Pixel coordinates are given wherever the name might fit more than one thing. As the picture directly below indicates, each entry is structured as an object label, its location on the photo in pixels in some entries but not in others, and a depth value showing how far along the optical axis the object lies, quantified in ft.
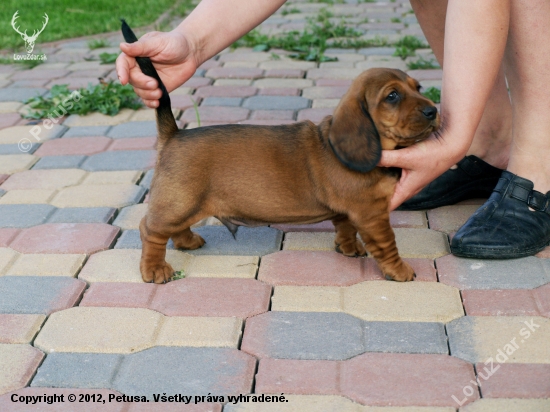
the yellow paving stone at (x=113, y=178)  13.00
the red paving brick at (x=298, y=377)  7.54
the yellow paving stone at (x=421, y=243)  10.54
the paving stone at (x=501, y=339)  8.00
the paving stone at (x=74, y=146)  14.32
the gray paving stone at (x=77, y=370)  7.73
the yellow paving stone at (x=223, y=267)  10.05
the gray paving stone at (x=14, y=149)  14.48
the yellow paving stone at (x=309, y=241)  10.88
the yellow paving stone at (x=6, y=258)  10.22
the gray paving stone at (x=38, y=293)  9.22
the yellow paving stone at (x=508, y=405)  7.11
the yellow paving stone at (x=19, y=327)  8.59
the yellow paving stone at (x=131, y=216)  11.53
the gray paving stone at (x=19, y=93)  17.42
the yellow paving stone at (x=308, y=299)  9.16
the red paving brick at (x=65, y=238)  10.73
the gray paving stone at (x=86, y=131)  15.19
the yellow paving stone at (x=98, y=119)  15.81
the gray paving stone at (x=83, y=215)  11.63
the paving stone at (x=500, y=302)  8.89
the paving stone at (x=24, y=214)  11.56
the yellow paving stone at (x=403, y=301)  8.93
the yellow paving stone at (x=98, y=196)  12.22
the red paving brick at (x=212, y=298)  9.11
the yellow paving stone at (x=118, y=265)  9.97
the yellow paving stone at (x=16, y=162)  13.65
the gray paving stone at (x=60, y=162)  13.69
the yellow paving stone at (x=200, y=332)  8.44
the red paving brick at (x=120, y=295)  9.32
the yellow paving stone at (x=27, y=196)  12.30
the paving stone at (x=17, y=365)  7.75
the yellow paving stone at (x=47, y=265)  10.07
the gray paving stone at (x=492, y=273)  9.57
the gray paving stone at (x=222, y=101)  16.46
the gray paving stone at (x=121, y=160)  13.56
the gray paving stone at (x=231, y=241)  10.77
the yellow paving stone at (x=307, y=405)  7.23
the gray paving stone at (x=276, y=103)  16.02
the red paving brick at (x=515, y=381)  7.35
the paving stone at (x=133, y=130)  15.03
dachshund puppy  9.49
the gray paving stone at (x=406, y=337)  8.23
